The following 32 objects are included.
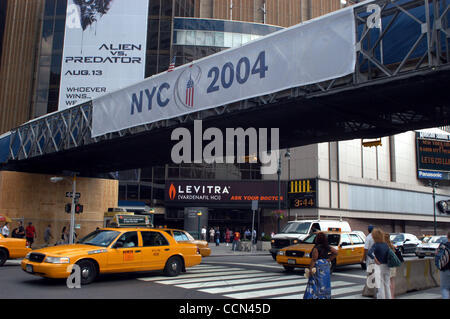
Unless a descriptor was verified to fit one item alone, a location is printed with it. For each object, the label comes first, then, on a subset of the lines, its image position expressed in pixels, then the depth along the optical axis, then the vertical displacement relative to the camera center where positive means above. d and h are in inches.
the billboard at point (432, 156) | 2027.6 +314.4
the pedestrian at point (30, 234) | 927.0 -43.3
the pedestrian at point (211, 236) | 1569.1 -70.9
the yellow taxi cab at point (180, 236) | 600.5 -28.0
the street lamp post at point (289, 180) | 1646.2 +156.2
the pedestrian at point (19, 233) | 887.1 -39.8
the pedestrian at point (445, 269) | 297.1 -32.7
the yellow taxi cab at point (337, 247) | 573.0 -44.3
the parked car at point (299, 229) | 750.5 -18.1
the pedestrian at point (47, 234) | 1060.5 -50.1
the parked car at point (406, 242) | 1139.9 -55.9
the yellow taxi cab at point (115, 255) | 427.2 -43.3
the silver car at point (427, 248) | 987.3 -61.6
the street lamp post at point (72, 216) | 903.1 -3.3
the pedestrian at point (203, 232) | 1467.8 -51.5
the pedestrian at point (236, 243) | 1244.2 -72.6
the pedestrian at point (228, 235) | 1601.6 -63.8
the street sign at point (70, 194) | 909.8 +44.4
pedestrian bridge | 441.1 +166.7
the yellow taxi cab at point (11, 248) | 631.2 -51.5
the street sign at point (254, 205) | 1138.0 +36.4
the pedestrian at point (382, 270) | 336.5 -38.7
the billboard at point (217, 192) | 1708.9 +105.4
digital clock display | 1609.3 +101.2
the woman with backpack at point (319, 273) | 301.3 -37.8
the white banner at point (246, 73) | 480.2 +197.4
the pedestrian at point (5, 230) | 830.0 -33.2
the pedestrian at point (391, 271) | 343.6 -40.2
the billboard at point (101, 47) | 1802.4 +720.8
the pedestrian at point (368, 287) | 393.1 -62.1
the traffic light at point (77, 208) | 925.3 +15.4
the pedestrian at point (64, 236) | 1094.4 -55.0
